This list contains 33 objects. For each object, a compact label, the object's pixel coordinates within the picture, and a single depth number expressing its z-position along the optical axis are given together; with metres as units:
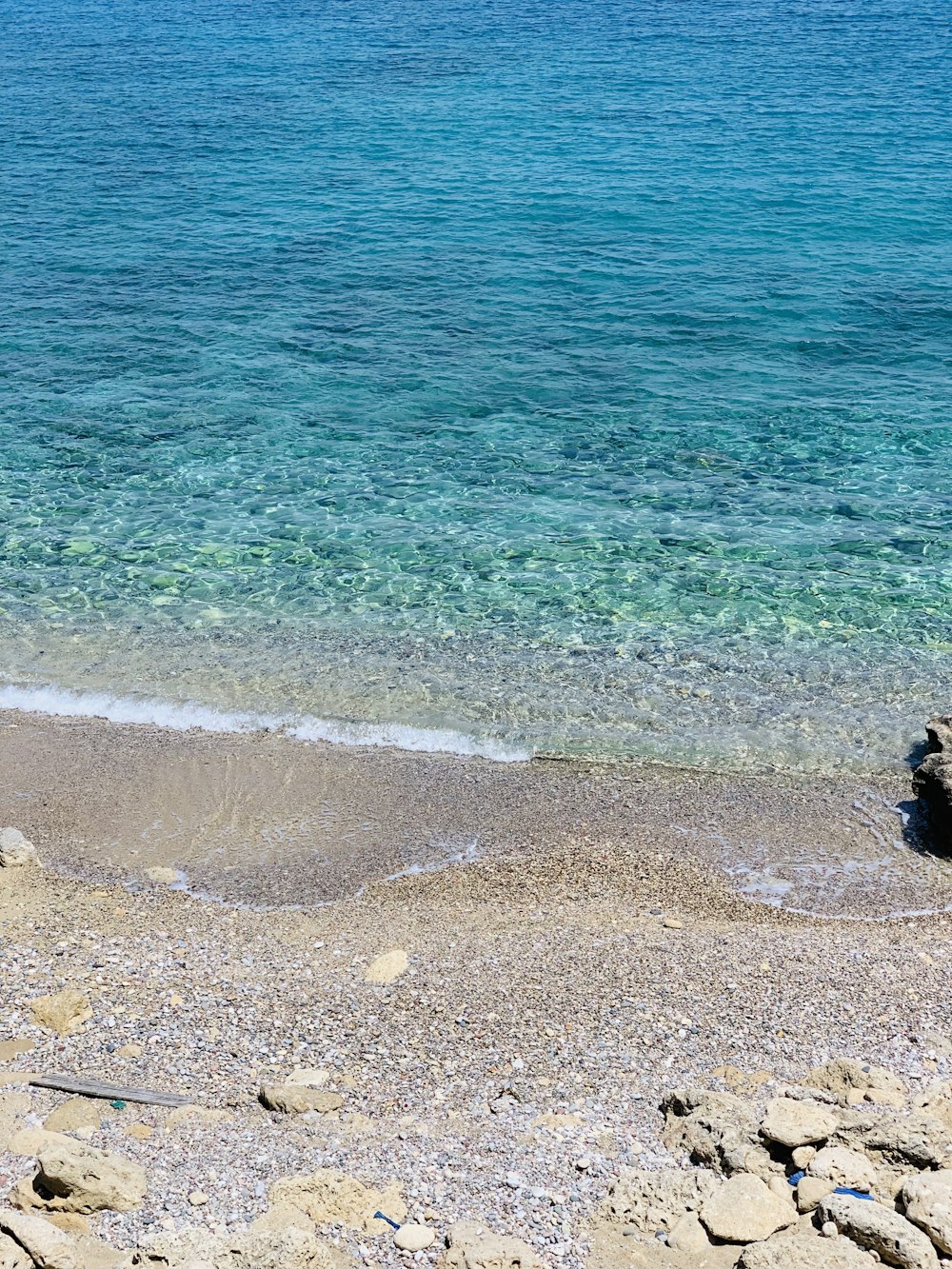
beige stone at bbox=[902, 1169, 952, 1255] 5.64
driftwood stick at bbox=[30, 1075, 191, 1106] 7.12
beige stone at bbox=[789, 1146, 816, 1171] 6.30
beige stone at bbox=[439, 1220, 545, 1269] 5.84
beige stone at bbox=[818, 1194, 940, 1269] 5.56
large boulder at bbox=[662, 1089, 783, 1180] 6.38
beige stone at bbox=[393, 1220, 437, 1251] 6.01
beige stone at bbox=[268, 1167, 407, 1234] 6.16
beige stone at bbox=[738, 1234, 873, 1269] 5.55
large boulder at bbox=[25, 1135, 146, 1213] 6.11
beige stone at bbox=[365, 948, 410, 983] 8.45
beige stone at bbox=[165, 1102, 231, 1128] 6.94
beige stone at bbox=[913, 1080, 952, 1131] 6.78
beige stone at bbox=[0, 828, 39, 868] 9.98
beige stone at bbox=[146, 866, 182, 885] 9.98
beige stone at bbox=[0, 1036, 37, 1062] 7.55
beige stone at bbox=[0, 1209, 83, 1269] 5.65
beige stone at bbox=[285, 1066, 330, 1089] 7.30
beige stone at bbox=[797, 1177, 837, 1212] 6.02
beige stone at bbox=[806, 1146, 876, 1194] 6.09
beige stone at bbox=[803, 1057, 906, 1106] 7.02
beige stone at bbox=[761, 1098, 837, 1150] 6.40
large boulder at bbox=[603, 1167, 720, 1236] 6.14
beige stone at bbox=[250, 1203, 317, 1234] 6.10
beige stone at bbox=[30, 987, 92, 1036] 7.83
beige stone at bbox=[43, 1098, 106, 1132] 6.93
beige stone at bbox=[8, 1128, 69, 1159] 6.64
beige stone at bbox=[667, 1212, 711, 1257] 5.93
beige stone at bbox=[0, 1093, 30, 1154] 6.83
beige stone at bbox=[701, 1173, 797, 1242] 5.93
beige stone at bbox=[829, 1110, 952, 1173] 6.22
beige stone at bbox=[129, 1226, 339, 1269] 5.73
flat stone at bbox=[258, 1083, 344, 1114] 7.03
